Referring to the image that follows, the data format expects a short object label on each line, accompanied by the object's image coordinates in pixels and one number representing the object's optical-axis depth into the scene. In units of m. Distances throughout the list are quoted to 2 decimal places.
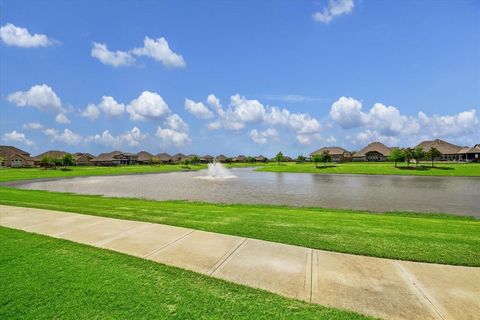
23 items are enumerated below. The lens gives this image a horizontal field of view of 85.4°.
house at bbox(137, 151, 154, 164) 151.60
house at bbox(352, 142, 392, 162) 113.44
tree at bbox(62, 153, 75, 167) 85.06
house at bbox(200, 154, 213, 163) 185.38
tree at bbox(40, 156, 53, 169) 88.19
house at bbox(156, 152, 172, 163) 170.00
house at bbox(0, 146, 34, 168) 107.88
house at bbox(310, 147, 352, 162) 124.06
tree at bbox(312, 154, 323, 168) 79.25
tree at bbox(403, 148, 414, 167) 69.50
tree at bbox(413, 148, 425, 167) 69.50
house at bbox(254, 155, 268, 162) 186.79
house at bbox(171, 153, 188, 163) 182.95
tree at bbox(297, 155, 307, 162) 131.76
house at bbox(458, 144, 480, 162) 88.01
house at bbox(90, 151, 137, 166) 141.25
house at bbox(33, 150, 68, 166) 119.38
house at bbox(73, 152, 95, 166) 131.95
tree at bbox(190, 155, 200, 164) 128.91
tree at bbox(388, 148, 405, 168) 68.06
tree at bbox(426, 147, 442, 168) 68.50
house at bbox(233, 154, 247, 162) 184.88
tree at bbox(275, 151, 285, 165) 106.81
